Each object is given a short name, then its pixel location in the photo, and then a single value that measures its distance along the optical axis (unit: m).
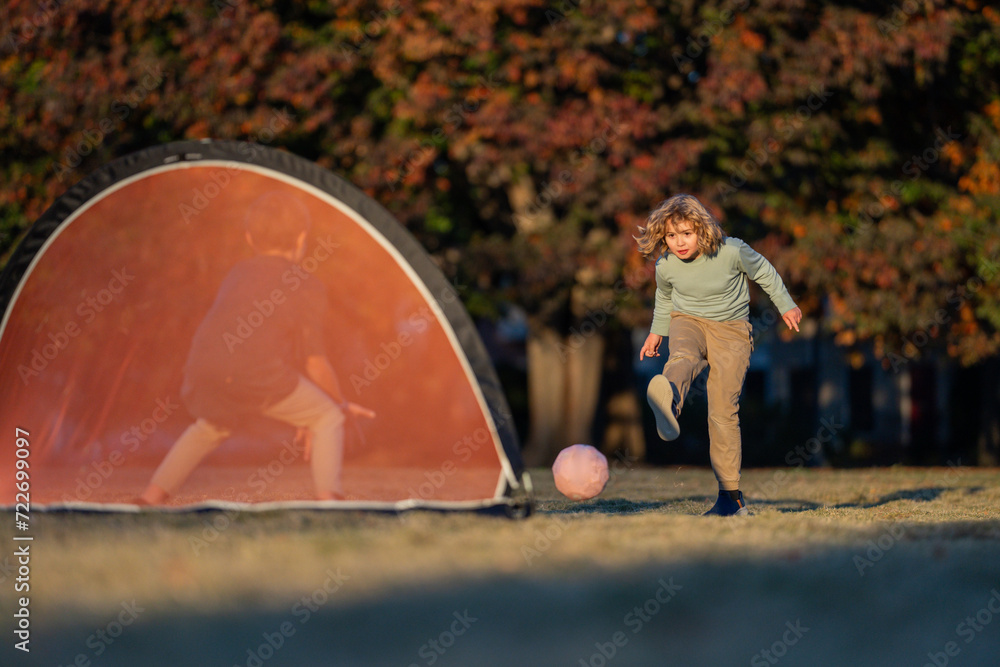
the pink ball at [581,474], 10.91
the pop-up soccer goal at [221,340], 10.77
